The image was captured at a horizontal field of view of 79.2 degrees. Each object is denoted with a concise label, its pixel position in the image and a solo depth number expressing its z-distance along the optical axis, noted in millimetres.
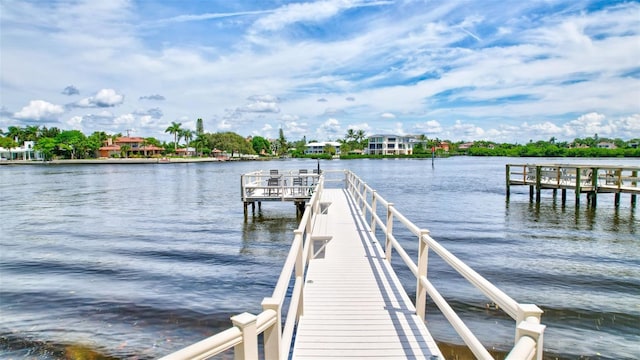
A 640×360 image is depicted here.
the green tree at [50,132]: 141125
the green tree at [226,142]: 145250
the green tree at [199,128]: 148750
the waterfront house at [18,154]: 121500
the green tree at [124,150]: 129500
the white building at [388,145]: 145250
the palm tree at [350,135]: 165850
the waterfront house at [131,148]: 129500
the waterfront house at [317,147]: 162500
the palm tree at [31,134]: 139125
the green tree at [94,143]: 123188
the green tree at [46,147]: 115969
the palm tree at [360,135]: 166250
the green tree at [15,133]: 139125
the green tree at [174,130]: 145875
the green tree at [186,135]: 149375
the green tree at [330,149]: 158025
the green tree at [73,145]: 122000
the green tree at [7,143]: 121500
